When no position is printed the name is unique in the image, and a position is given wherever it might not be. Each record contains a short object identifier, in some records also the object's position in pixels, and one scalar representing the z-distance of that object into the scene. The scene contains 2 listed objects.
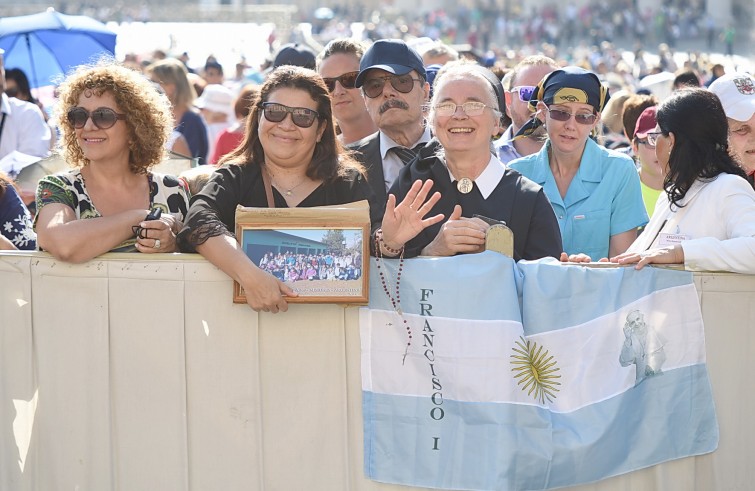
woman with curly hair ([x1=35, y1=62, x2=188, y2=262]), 4.18
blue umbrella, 10.45
